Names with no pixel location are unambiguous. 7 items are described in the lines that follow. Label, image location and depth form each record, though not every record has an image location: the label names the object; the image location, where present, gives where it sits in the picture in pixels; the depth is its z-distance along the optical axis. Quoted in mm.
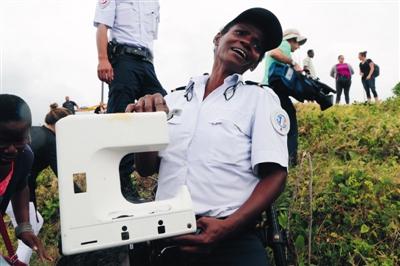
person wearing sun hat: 3375
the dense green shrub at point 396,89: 9343
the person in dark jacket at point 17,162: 1874
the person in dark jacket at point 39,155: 2906
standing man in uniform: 2572
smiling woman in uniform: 1396
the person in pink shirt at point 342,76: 8969
